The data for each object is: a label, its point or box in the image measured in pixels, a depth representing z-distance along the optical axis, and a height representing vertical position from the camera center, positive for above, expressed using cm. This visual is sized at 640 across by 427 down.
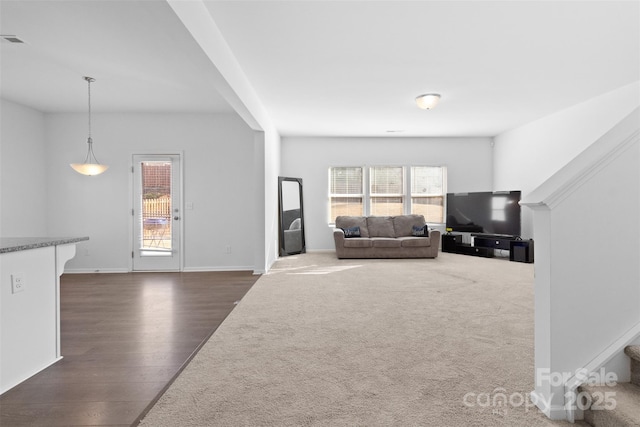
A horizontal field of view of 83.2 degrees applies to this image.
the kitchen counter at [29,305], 221 -61
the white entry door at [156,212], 628 +1
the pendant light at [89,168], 510 +64
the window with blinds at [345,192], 844 +46
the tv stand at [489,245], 657 -69
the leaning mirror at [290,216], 748 -9
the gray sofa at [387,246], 716 -69
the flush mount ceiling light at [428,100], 507 +158
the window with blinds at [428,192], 848 +45
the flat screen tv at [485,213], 689 -4
